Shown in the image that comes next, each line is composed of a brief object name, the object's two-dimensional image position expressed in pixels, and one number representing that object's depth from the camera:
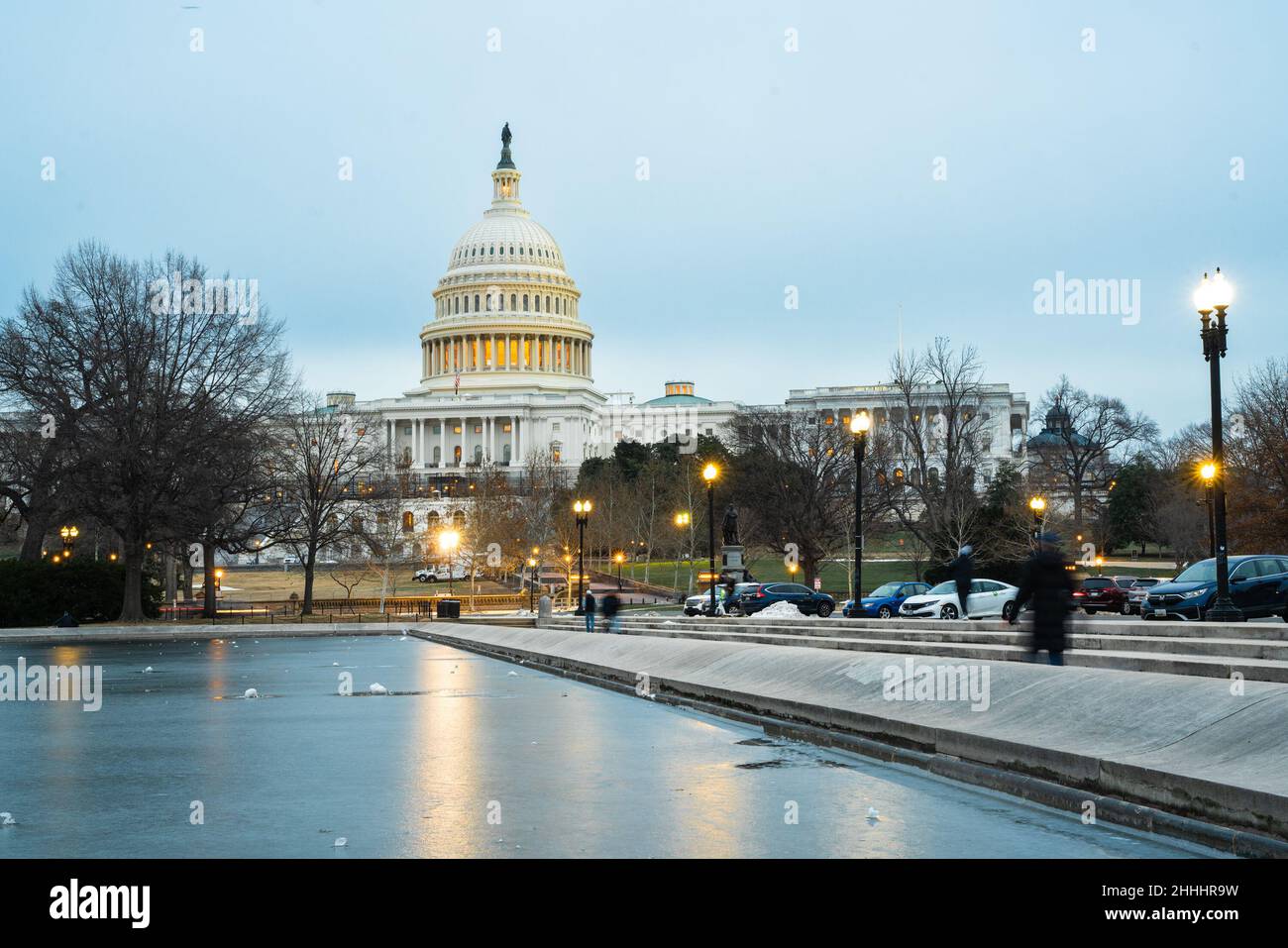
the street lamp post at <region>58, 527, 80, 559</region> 86.44
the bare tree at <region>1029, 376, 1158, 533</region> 110.41
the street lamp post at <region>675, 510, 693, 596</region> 84.31
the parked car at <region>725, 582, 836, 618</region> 51.31
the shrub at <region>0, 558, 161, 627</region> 59.44
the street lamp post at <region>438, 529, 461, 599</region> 90.62
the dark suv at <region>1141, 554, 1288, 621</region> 29.45
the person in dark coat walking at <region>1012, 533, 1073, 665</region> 15.84
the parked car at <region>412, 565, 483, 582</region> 108.76
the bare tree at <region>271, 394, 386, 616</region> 71.56
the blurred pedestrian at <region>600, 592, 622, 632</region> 41.25
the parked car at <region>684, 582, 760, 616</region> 52.58
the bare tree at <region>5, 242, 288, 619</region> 57.16
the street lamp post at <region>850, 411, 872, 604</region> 35.78
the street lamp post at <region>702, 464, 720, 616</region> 43.09
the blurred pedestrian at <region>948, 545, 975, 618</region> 25.18
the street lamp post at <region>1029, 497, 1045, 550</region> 47.91
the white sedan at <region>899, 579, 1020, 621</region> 40.66
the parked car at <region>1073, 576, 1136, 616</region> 48.88
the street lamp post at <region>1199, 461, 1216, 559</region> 41.92
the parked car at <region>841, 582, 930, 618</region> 45.88
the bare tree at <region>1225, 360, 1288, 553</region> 56.84
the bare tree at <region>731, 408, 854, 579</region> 73.69
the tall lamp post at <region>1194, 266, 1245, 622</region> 23.91
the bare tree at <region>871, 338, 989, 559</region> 66.94
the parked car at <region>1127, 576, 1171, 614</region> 42.08
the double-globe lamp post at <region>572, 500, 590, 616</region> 57.28
